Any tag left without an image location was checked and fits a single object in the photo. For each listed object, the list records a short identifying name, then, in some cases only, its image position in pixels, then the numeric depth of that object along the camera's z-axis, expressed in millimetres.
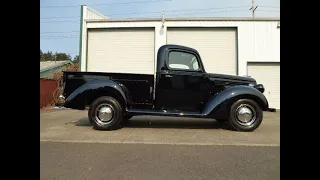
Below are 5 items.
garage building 12704
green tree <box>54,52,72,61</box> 52509
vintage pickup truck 5602
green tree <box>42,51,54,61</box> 50738
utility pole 28043
